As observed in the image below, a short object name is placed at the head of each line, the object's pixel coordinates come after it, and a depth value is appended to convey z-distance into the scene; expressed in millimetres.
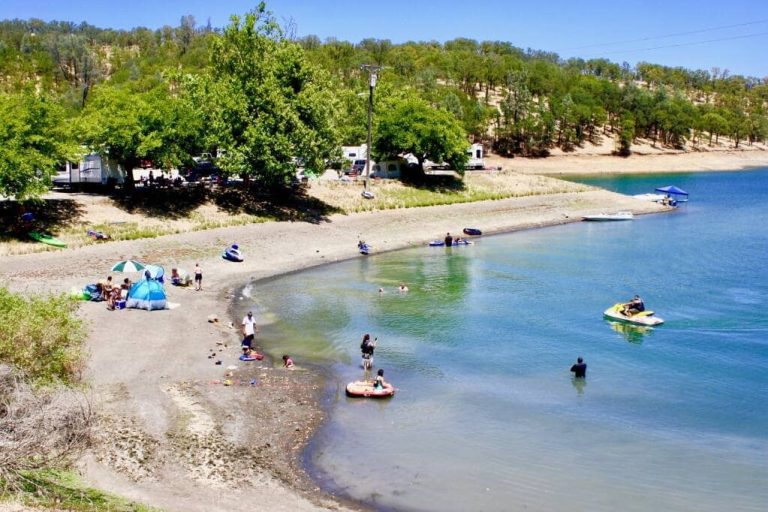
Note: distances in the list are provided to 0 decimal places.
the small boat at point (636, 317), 42344
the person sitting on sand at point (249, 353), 34750
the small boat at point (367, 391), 30578
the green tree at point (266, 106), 66562
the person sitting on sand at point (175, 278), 47094
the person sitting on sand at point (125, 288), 41750
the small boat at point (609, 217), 88312
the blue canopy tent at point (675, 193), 104125
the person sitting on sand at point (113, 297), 40000
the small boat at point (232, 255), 55750
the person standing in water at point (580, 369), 33062
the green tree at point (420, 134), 86188
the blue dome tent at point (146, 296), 40406
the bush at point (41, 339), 23906
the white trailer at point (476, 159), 113775
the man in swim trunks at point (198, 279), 46525
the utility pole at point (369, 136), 77681
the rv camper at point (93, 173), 68188
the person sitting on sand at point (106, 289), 41031
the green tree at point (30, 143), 50562
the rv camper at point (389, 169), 91938
